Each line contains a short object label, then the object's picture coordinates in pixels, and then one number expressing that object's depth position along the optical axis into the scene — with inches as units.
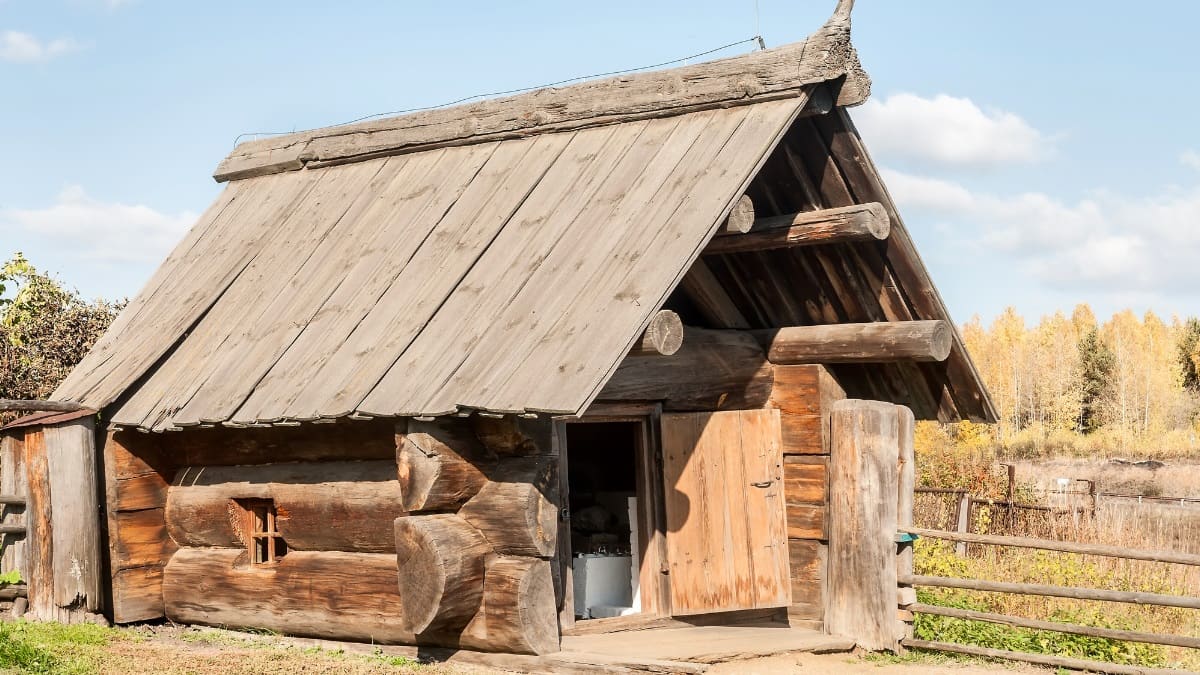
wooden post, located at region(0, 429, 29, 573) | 448.5
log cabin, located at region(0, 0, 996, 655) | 348.2
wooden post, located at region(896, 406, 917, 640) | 426.0
